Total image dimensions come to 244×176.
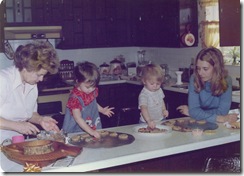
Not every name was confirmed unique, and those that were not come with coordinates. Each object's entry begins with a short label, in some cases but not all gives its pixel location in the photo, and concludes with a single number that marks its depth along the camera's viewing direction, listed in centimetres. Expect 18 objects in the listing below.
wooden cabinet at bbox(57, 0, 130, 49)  441
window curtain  405
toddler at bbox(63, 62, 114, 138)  232
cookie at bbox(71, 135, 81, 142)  200
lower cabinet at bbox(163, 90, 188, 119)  380
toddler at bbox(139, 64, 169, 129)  266
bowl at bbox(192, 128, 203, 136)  206
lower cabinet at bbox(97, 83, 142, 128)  419
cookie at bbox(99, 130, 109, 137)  208
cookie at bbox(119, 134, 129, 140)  202
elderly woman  209
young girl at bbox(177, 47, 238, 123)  249
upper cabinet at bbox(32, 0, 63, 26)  419
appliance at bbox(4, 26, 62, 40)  402
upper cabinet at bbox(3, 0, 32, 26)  404
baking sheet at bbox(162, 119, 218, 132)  219
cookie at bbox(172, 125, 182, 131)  217
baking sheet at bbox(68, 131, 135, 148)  192
